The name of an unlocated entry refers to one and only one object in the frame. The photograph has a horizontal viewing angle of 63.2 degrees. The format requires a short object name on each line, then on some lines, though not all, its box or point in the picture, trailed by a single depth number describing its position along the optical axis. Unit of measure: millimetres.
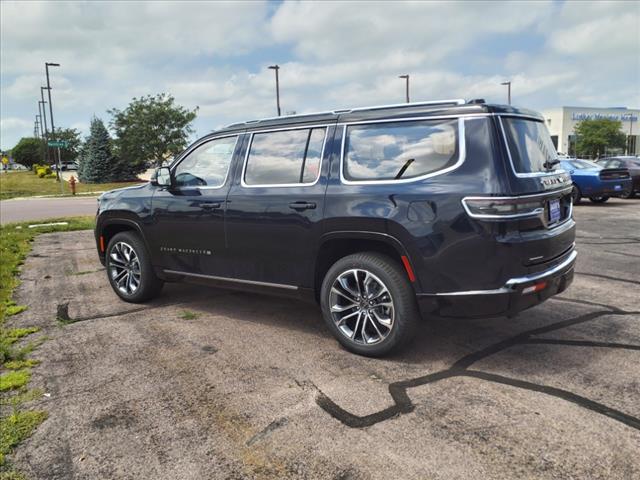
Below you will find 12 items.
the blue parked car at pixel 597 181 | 16078
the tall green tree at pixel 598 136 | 75000
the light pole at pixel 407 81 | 42128
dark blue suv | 3549
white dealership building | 88562
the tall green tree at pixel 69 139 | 86750
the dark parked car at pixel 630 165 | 17953
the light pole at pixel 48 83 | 36219
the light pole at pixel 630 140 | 84250
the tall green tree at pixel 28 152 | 102000
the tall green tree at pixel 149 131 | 44375
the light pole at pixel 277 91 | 38438
